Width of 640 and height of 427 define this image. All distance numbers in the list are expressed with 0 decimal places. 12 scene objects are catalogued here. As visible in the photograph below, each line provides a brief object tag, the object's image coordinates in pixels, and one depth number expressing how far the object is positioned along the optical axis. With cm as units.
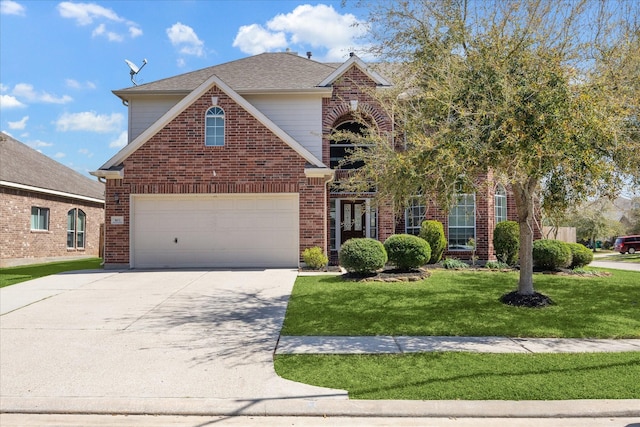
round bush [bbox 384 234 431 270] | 1311
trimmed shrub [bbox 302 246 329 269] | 1452
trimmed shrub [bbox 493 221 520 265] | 1561
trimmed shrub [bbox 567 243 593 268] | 1525
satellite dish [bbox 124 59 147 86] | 1983
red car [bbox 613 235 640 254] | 3562
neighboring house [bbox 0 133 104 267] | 1875
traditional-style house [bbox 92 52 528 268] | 1505
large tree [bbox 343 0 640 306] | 715
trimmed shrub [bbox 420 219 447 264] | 1575
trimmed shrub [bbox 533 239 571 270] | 1420
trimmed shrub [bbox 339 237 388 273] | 1235
